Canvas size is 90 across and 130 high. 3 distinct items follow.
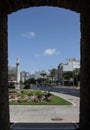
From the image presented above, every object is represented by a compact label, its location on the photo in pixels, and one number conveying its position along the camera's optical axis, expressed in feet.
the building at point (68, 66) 232.43
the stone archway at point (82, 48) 13.51
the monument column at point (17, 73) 87.93
